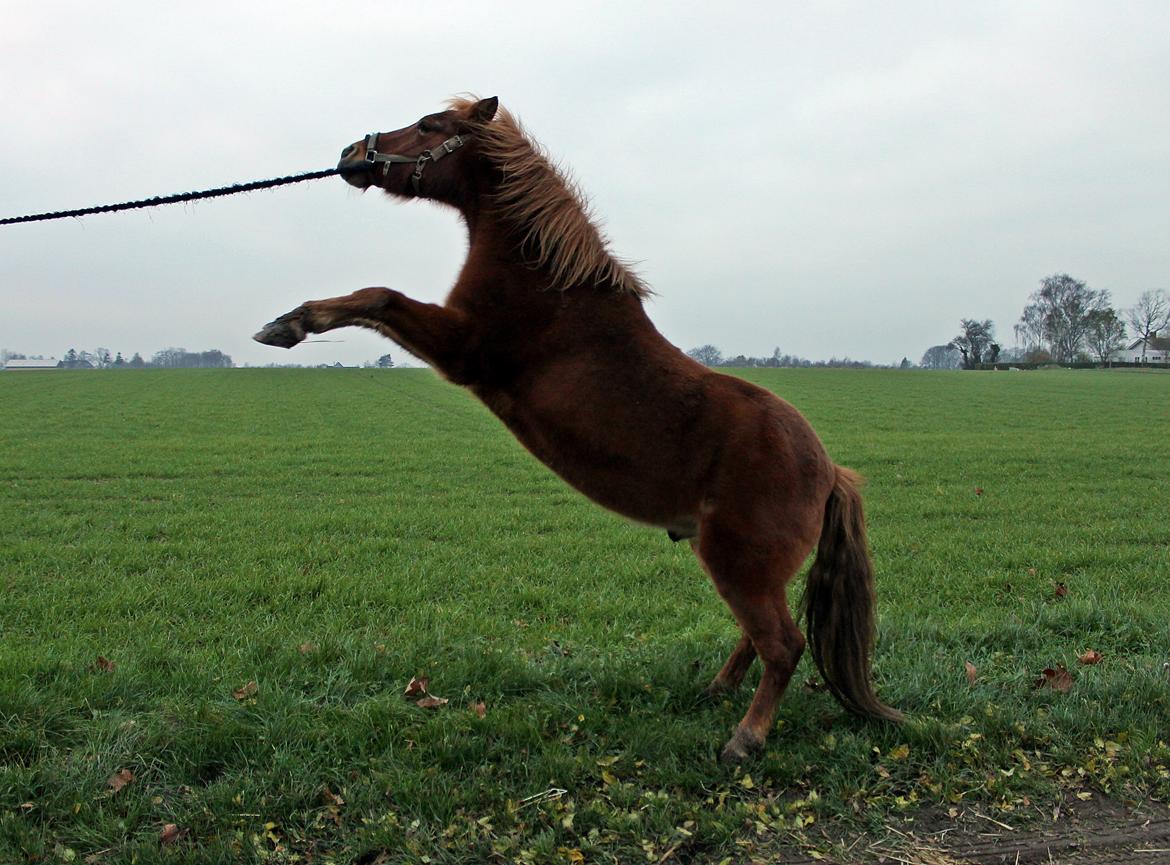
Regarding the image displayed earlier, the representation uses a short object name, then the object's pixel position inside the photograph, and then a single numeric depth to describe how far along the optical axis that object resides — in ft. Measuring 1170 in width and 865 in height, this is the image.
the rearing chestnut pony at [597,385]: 12.05
